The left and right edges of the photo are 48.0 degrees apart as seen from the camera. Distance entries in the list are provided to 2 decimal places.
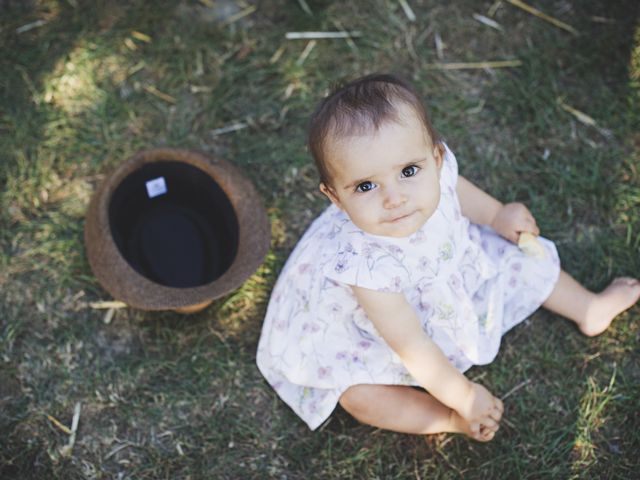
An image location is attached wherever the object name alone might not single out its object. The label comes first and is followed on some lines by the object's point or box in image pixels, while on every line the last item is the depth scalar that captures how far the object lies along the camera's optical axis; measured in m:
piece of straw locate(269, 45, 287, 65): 2.56
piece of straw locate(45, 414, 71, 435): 2.02
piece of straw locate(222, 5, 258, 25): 2.65
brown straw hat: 1.91
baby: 1.47
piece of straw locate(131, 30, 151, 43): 2.61
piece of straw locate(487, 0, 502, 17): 2.62
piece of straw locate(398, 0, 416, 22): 2.61
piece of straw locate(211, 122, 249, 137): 2.46
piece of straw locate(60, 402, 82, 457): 2.00
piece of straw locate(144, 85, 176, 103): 2.51
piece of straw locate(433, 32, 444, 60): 2.56
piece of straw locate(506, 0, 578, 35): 2.57
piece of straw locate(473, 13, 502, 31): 2.60
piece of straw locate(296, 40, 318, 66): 2.55
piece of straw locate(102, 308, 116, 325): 2.18
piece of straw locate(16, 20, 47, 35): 2.63
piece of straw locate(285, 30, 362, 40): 2.59
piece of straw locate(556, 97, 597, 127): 2.42
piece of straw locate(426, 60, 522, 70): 2.53
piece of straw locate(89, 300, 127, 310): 2.19
